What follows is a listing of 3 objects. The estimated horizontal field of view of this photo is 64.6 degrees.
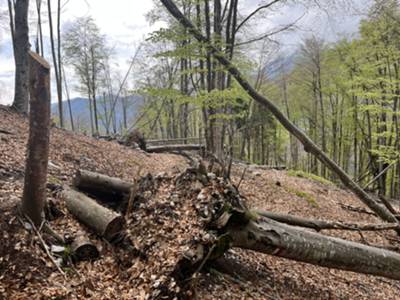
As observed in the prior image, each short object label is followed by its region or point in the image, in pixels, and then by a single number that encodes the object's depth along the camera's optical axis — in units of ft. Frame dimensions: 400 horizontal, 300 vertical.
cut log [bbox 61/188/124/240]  12.57
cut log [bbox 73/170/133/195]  15.48
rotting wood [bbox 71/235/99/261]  11.50
